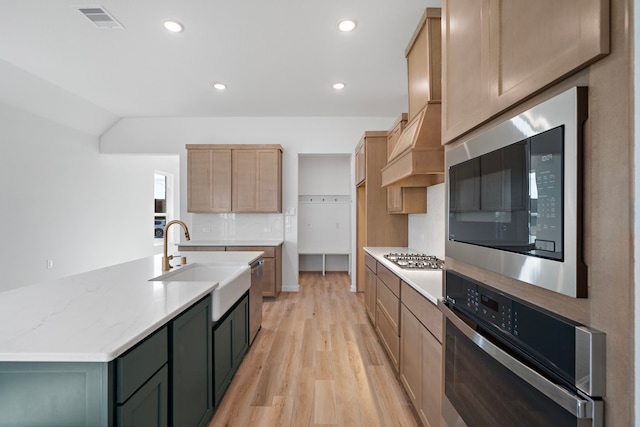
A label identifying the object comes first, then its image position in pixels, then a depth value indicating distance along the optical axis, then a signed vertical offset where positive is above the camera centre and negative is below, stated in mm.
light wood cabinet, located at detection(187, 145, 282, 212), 4879 +578
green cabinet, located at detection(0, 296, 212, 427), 956 -585
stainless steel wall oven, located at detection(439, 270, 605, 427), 614 -380
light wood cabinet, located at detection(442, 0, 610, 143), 621 +437
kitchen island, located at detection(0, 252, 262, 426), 956 -483
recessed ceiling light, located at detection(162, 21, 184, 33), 2649 +1646
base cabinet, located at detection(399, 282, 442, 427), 1493 -789
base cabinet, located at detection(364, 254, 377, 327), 3238 -876
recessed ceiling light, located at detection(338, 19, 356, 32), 2623 +1652
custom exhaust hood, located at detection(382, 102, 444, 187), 1997 +448
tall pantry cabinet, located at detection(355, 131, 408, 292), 3875 +127
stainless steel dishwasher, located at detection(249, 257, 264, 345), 2891 -866
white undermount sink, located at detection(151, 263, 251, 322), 1858 -503
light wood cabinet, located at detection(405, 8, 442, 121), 2090 +1107
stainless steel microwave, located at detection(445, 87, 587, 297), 642 +49
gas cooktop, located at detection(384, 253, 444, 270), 2316 -391
